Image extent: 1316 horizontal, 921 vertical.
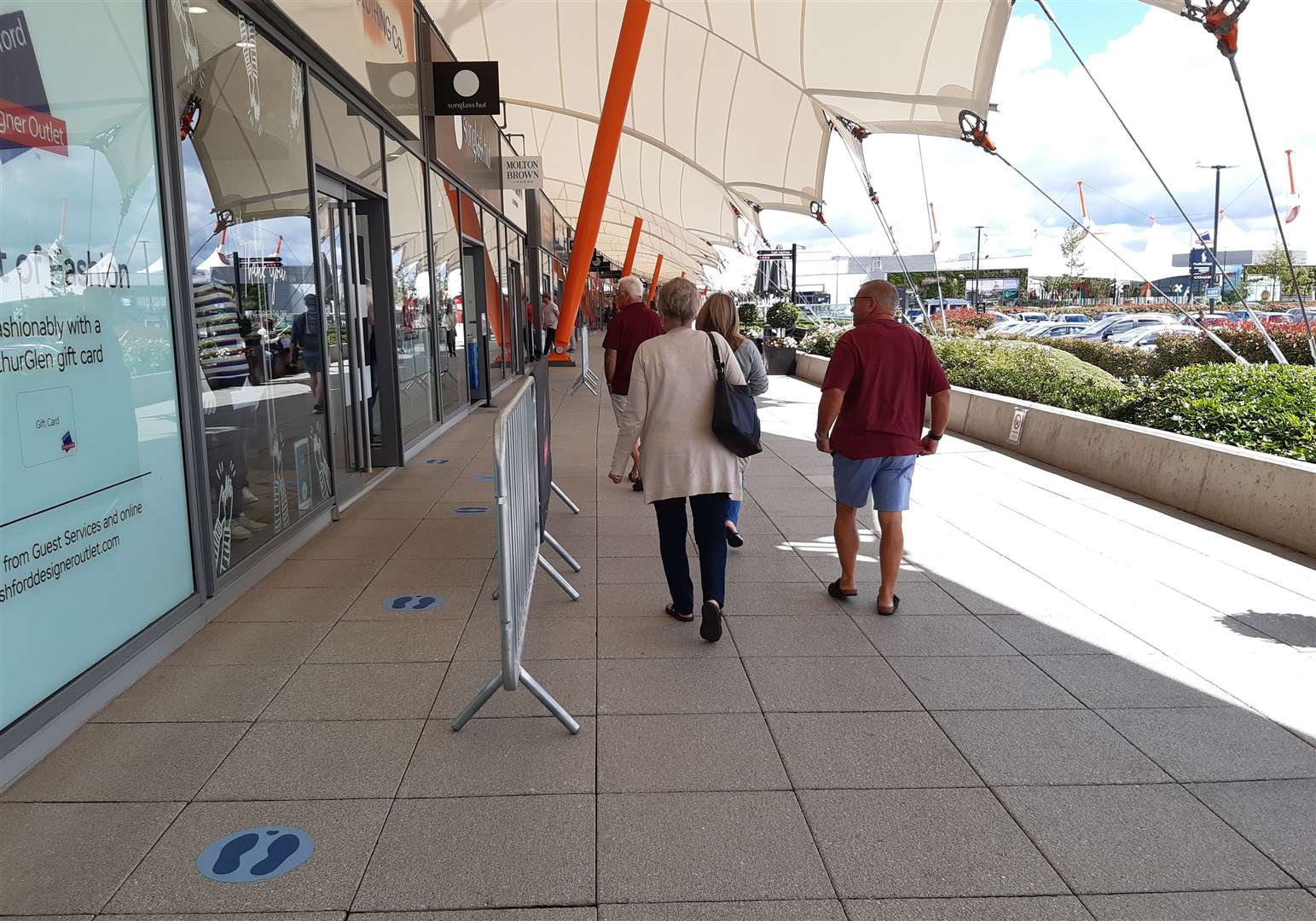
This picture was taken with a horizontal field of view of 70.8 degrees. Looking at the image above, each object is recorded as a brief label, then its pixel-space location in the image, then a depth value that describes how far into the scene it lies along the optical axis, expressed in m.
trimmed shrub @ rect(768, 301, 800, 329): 27.27
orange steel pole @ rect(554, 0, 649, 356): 10.13
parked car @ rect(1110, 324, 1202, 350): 24.27
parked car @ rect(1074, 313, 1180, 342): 28.73
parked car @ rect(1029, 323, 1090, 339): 31.23
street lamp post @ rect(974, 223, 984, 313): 56.06
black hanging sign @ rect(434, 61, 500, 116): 11.17
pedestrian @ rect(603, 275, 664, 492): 7.86
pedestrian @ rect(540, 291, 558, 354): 22.66
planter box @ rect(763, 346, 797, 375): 22.05
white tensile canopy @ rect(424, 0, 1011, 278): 12.86
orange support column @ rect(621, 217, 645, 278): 39.32
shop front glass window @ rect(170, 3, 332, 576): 5.07
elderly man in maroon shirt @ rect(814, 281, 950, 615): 4.97
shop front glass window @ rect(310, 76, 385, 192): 7.42
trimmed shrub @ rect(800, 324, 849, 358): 23.06
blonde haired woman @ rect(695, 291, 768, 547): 5.20
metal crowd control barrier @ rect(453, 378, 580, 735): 3.32
